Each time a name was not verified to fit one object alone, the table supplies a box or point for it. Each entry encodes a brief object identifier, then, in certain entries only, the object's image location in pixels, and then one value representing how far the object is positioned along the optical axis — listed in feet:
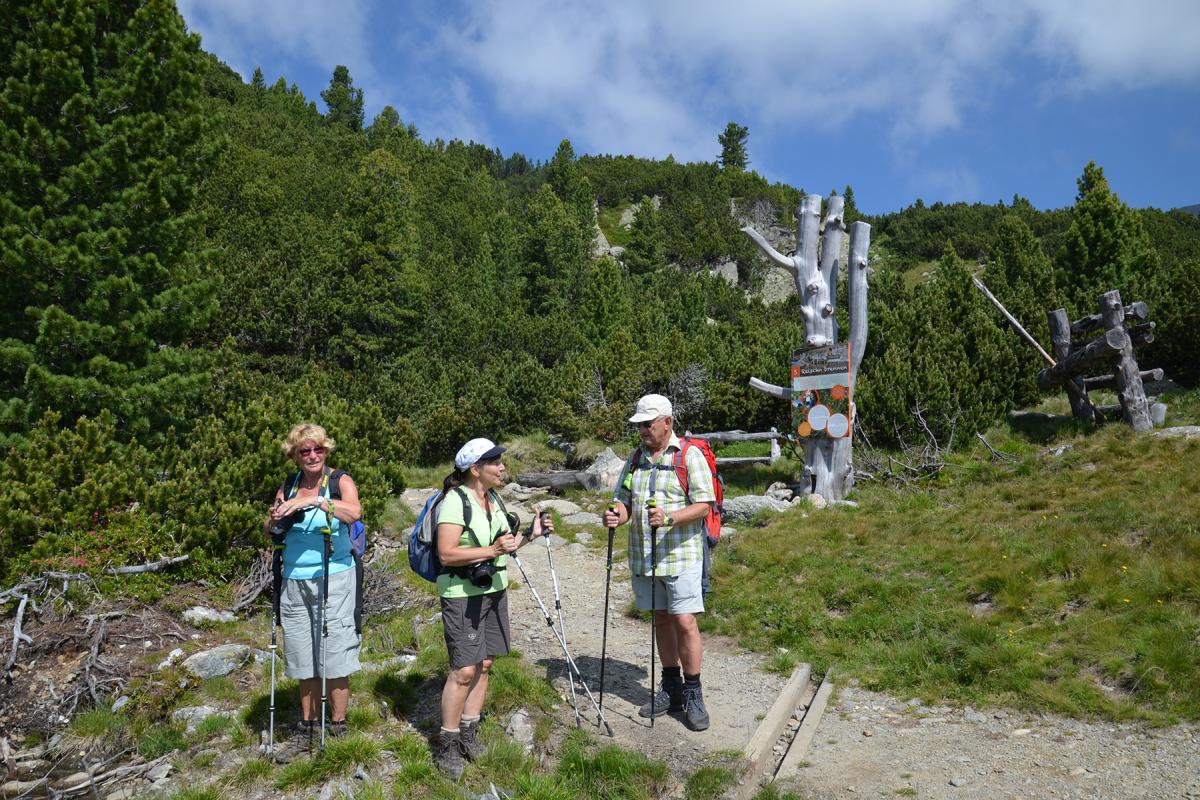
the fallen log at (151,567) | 21.85
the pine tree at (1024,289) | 51.31
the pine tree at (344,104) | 237.86
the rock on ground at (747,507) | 36.47
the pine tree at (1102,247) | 79.77
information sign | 38.78
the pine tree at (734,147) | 269.44
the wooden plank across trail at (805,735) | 14.53
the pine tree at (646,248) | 183.83
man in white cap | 15.40
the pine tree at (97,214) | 32.19
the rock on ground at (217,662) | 18.76
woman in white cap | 13.60
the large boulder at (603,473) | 50.52
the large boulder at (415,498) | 46.33
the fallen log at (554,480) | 51.08
